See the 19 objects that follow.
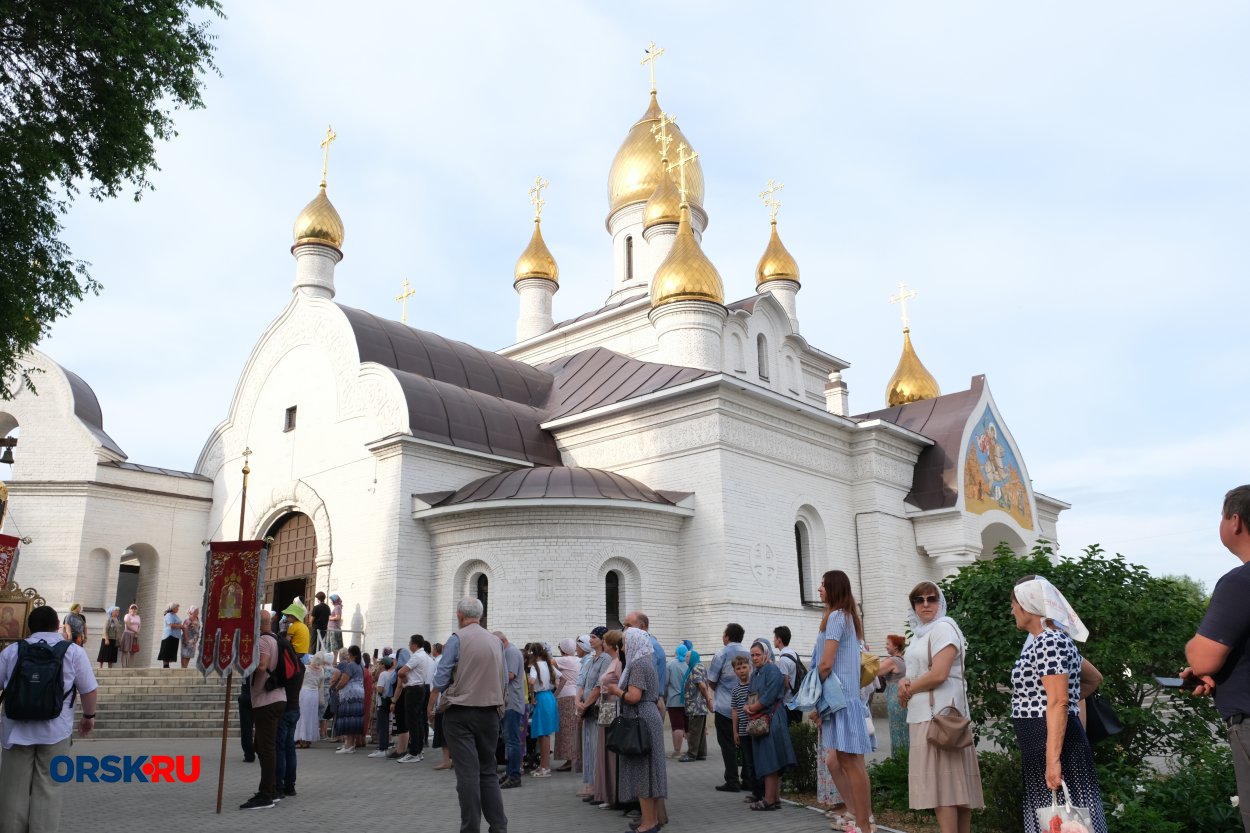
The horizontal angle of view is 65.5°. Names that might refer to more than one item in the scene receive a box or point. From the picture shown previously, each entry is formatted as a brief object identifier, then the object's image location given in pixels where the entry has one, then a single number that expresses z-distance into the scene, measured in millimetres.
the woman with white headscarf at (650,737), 6734
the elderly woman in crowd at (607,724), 7398
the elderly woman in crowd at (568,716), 10398
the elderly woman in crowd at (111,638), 17688
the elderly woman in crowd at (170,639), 17375
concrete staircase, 13695
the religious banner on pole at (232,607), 7812
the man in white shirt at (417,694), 10711
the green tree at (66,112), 8945
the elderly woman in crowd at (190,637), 17594
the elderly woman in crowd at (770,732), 7547
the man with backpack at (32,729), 5750
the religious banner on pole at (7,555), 11352
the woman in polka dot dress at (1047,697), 4250
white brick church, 16438
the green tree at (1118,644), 6711
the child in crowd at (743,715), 7914
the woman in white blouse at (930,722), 4992
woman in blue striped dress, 5855
